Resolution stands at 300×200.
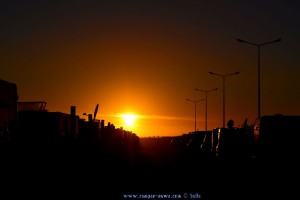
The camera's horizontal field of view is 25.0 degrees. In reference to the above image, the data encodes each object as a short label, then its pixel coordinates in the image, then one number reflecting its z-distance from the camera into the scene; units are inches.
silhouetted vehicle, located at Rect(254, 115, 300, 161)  760.3
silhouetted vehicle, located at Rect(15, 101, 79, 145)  969.5
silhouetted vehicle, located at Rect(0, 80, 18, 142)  701.9
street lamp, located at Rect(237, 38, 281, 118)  2170.4
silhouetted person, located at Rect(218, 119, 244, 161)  1193.2
